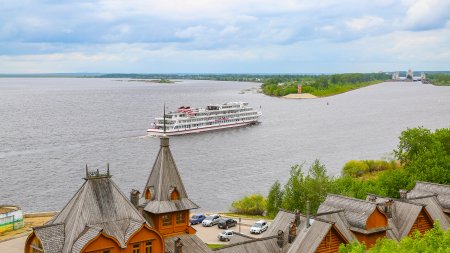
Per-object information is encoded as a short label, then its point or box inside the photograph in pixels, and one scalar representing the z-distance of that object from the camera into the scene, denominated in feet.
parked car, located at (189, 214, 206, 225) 191.42
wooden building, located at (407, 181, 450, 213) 132.67
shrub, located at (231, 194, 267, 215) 219.20
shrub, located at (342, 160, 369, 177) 280.72
